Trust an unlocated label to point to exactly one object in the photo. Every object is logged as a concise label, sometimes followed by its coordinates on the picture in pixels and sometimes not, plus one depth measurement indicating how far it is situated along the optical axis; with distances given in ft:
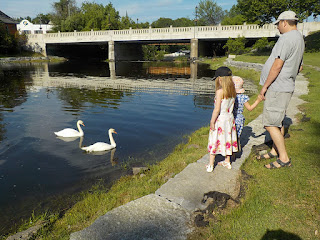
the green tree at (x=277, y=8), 120.45
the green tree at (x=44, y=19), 484.01
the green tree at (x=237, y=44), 147.33
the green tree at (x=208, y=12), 311.06
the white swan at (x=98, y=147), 26.37
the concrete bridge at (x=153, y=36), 150.10
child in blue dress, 17.88
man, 15.21
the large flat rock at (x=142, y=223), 11.34
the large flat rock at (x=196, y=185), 13.87
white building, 374.63
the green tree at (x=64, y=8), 302.29
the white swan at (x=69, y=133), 30.14
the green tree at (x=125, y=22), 248.15
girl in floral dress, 16.11
